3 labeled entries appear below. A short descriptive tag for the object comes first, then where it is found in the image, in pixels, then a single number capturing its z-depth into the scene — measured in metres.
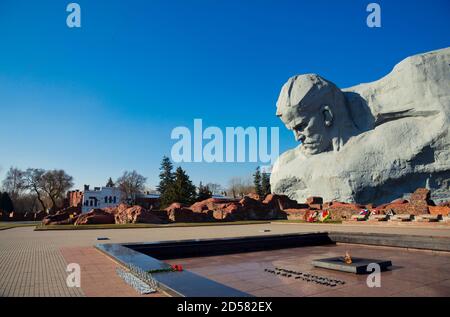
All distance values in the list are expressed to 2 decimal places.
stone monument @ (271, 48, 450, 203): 38.94
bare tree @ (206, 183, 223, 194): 101.10
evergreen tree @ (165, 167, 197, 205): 44.59
